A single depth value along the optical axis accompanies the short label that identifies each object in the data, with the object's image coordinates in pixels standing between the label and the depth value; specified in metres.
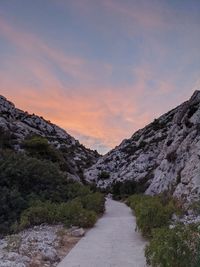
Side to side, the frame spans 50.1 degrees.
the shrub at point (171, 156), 15.80
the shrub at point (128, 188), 20.39
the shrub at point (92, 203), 11.31
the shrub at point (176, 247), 3.99
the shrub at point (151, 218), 7.11
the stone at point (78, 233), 7.60
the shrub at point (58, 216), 8.74
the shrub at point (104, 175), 29.25
